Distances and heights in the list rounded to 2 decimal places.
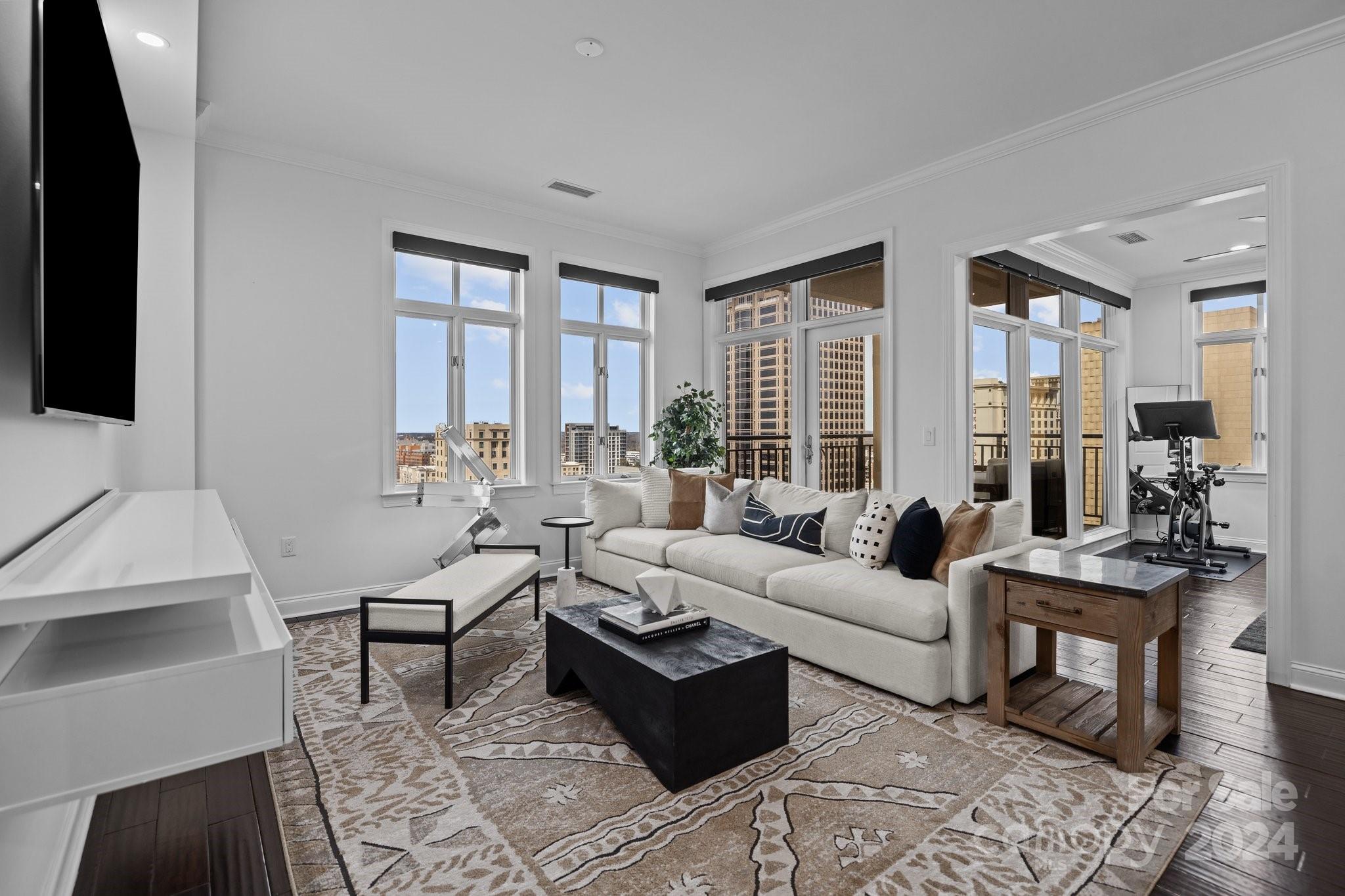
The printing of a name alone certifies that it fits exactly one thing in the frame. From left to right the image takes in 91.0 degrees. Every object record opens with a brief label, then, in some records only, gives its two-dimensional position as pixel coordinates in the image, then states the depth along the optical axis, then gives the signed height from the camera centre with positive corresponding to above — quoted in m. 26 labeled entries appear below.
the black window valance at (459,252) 4.47 +1.37
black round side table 3.18 -0.69
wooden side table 2.14 -0.65
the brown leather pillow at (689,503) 4.69 -0.41
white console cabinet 0.75 -0.28
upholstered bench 2.68 -0.69
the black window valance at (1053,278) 4.90 +1.43
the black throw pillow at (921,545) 2.94 -0.45
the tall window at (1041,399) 5.21 +0.40
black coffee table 2.07 -0.84
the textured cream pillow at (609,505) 4.81 -0.45
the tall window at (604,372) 5.36 +0.62
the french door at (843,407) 4.94 +0.29
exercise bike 5.48 -0.32
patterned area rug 1.67 -1.08
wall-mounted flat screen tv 1.13 +0.49
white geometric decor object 2.54 -0.56
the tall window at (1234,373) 6.38 +0.71
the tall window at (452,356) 4.55 +0.65
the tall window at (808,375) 4.96 +0.57
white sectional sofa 2.63 -0.72
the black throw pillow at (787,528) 3.74 -0.49
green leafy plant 5.62 +0.10
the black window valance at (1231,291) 6.29 +1.50
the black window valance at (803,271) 4.68 +1.36
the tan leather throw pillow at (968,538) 2.88 -0.41
